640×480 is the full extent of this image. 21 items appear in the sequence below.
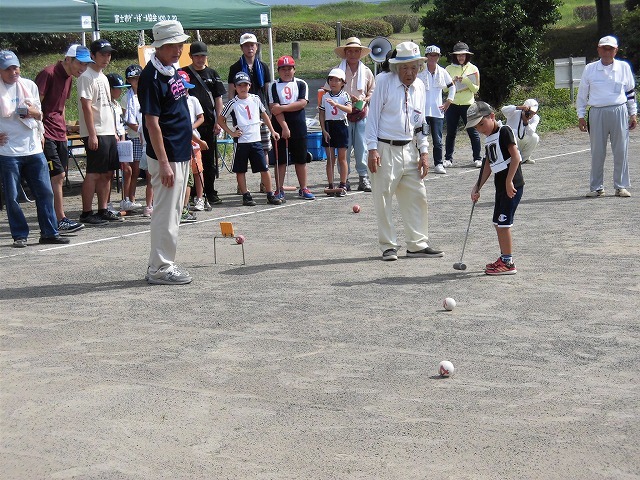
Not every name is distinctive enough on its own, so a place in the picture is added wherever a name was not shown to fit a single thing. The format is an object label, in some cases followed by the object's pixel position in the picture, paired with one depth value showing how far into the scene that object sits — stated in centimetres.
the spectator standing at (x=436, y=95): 1689
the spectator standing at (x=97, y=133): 1256
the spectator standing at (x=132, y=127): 1391
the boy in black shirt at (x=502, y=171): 933
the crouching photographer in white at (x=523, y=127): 1002
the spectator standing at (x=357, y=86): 1470
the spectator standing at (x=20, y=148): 1127
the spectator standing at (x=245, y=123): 1396
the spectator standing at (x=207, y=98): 1407
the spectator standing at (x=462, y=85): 1748
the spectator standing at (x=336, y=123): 1446
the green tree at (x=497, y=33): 2608
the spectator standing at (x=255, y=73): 1439
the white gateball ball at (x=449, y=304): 806
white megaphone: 1952
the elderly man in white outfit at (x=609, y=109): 1361
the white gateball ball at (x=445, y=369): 643
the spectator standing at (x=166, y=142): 910
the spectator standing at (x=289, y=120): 1438
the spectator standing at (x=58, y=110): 1234
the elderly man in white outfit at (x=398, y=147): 1017
